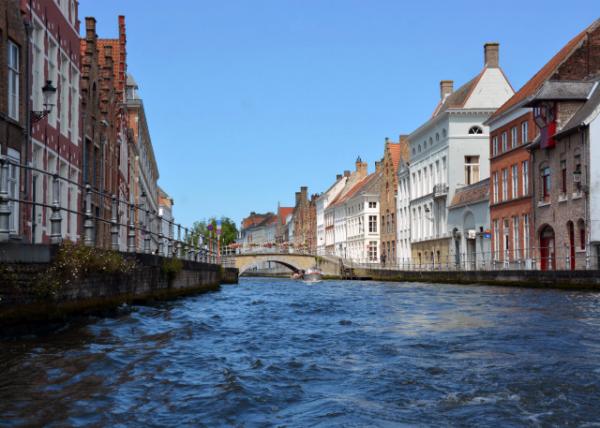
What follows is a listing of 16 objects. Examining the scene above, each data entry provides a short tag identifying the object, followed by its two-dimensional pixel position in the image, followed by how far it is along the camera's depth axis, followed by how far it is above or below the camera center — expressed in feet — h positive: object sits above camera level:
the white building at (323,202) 388.37 +31.54
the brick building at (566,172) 116.47 +14.38
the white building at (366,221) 300.81 +16.67
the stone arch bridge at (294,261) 274.36 +1.66
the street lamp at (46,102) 61.62 +12.83
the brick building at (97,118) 101.40 +19.47
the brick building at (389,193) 269.44 +24.55
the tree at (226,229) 522.56 +24.40
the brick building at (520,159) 137.69 +20.44
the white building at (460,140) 198.70 +30.94
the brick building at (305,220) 434.30 +25.53
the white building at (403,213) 249.14 +16.25
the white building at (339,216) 353.92 +22.11
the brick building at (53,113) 68.69 +15.03
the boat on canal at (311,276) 246.47 -3.11
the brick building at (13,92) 59.72 +13.34
